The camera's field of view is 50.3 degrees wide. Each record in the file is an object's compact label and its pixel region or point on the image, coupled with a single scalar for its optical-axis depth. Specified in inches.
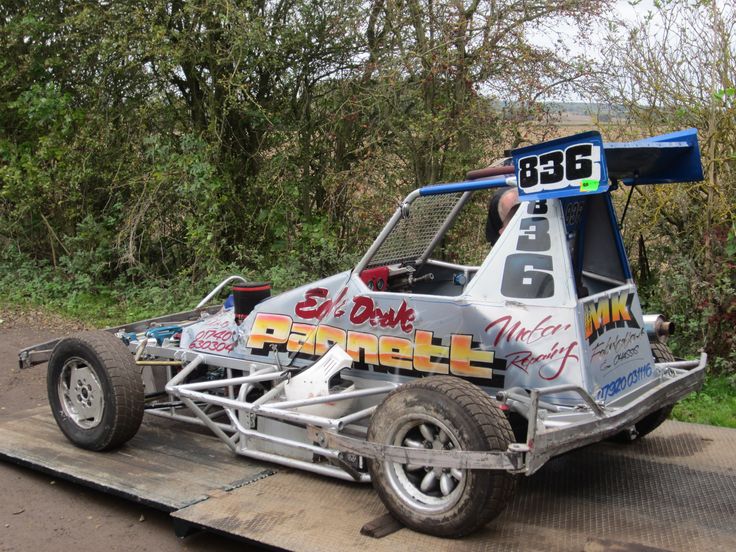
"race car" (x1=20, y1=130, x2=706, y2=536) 152.5
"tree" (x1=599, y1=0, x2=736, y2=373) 274.7
